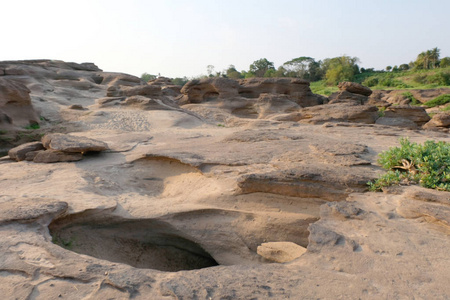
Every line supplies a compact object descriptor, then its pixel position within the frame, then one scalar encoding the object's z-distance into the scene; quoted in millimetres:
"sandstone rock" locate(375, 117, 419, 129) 13094
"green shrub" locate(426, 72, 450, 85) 30859
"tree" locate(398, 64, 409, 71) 48312
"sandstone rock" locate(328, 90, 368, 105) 17223
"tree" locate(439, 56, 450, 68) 37688
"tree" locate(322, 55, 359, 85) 38969
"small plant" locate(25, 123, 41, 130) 10195
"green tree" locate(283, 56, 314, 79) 47406
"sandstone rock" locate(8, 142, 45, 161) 5867
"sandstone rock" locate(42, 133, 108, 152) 5562
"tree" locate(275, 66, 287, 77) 43694
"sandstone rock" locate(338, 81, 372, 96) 18234
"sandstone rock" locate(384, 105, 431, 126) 14107
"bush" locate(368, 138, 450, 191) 3426
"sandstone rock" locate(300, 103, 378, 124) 11578
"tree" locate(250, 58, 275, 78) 49097
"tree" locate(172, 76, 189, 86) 53312
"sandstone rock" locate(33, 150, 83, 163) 5566
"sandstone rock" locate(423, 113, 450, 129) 12312
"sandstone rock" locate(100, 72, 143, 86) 20359
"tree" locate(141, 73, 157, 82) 66569
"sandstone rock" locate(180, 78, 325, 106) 16625
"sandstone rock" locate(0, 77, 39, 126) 9898
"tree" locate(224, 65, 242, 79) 49331
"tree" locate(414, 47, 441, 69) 41375
